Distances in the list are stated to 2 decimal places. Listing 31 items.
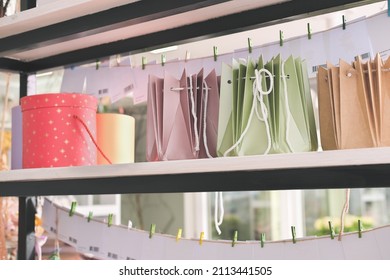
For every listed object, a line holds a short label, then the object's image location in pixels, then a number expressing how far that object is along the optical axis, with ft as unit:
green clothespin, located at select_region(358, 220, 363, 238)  8.18
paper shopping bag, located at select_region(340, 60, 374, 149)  7.19
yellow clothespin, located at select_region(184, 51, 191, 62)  8.94
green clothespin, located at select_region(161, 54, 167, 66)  9.07
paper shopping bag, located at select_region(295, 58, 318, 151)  7.56
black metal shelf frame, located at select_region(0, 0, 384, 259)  7.38
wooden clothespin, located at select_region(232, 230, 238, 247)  8.60
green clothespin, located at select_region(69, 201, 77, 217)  9.54
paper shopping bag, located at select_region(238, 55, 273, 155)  7.54
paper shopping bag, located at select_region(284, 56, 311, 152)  7.47
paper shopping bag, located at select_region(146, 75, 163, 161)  8.04
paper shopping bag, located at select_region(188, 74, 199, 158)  7.96
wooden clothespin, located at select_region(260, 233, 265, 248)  8.49
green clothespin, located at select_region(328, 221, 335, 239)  8.25
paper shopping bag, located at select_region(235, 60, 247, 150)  7.58
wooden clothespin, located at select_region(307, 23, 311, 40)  8.30
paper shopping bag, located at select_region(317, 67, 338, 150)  7.42
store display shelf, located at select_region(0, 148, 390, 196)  7.14
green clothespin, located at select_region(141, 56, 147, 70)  9.17
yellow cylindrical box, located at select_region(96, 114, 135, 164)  8.90
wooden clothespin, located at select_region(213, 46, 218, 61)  8.71
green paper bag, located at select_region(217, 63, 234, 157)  7.69
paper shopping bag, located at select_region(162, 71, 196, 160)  7.95
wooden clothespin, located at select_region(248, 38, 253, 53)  8.52
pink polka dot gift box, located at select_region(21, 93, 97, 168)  8.37
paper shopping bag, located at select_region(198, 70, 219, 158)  8.02
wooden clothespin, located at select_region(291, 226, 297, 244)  8.36
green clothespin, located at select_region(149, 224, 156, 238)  8.98
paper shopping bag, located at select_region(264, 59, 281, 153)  7.48
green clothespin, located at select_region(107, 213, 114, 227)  9.26
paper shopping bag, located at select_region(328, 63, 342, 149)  7.23
